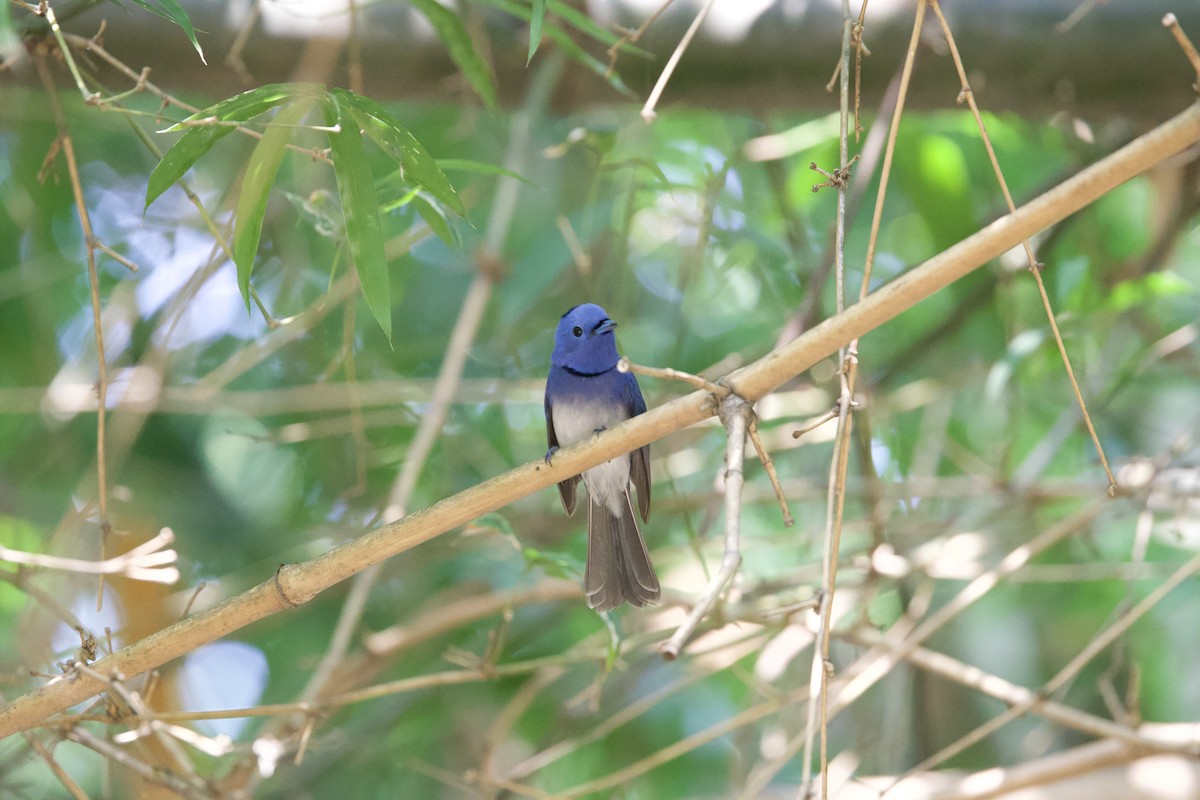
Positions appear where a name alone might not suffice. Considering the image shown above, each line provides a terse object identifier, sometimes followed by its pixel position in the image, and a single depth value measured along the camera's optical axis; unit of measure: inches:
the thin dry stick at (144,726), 144.9
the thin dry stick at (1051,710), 234.1
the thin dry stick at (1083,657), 220.5
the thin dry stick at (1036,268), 136.6
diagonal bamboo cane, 118.3
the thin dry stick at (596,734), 262.5
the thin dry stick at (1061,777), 249.8
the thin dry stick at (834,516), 125.4
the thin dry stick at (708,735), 241.0
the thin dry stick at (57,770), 174.5
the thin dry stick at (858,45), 155.3
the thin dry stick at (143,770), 178.2
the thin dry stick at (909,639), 246.1
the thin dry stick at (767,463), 131.2
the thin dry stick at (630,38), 183.0
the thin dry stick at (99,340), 171.0
